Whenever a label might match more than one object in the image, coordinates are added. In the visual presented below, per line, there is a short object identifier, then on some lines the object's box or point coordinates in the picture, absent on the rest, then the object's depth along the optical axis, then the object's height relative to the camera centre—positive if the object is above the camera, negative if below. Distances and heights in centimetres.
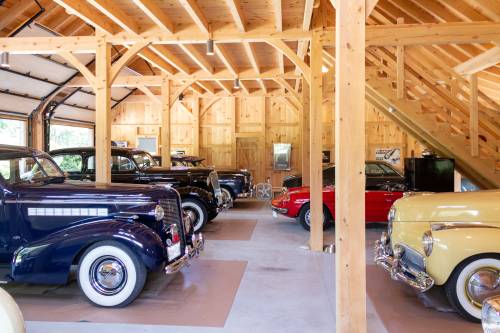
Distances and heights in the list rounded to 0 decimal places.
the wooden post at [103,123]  636 +69
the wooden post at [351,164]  276 +1
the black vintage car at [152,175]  792 -14
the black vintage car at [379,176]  848 -22
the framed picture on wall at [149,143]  1662 +100
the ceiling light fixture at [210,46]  664 +191
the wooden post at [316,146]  631 +31
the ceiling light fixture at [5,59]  797 +209
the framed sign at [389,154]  1509 +41
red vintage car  785 -72
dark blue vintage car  411 -64
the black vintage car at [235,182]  1083 -40
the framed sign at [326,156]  1491 +35
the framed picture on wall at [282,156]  1574 +40
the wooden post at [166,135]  1008 +78
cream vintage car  368 -76
